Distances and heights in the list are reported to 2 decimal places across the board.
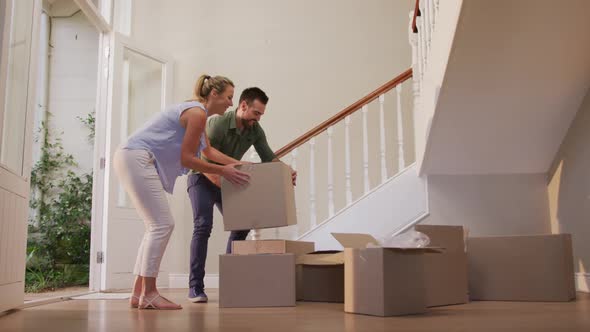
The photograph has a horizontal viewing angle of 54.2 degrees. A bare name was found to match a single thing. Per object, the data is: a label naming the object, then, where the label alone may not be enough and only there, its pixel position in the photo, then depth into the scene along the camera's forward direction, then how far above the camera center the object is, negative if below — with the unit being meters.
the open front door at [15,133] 2.45 +0.52
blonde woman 2.36 +0.32
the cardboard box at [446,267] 2.59 -0.11
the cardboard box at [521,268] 2.74 -0.12
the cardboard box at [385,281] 2.05 -0.14
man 2.80 +0.33
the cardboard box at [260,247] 2.73 -0.01
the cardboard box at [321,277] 2.88 -0.17
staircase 2.46 +0.70
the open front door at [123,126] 4.32 +0.94
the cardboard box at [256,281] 2.59 -0.16
